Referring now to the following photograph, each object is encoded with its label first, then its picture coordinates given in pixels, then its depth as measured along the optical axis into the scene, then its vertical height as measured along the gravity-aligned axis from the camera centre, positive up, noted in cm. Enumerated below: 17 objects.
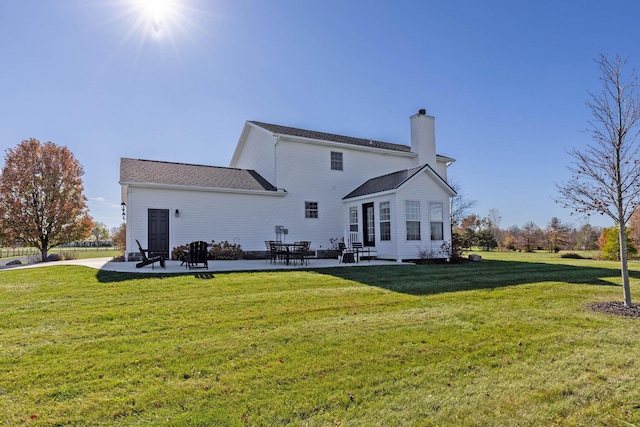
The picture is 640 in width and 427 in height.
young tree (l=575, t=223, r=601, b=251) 3309 -60
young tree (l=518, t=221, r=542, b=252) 3281 -50
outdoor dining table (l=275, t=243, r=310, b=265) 1209 -52
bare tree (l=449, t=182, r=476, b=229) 3167 +245
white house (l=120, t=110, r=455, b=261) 1426 +171
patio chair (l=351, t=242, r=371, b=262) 1423 -56
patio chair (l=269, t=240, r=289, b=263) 1209 -47
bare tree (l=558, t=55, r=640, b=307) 621 +141
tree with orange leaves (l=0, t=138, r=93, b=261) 1756 +222
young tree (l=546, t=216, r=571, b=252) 3156 -26
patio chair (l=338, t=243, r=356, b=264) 1334 -76
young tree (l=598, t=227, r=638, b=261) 2078 -91
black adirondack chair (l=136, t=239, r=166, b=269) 1039 -61
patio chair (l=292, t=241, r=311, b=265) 1214 -50
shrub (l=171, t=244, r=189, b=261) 1409 -47
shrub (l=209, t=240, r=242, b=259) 1468 -48
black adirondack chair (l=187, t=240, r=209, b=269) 1044 -39
